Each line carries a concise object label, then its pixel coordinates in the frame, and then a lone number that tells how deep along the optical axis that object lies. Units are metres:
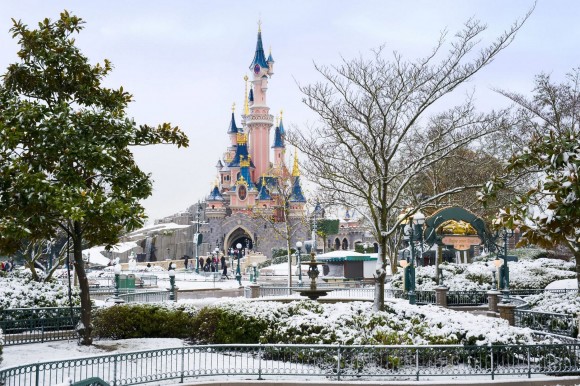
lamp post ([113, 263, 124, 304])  19.76
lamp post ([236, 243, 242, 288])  37.53
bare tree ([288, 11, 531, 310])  18.17
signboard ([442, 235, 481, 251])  27.00
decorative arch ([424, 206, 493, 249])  25.17
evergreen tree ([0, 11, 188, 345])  13.89
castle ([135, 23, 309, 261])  88.38
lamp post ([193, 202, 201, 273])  46.04
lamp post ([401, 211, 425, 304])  21.47
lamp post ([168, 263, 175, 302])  24.23
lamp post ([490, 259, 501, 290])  26.61
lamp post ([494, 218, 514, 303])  21.08
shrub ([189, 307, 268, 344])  15.90
